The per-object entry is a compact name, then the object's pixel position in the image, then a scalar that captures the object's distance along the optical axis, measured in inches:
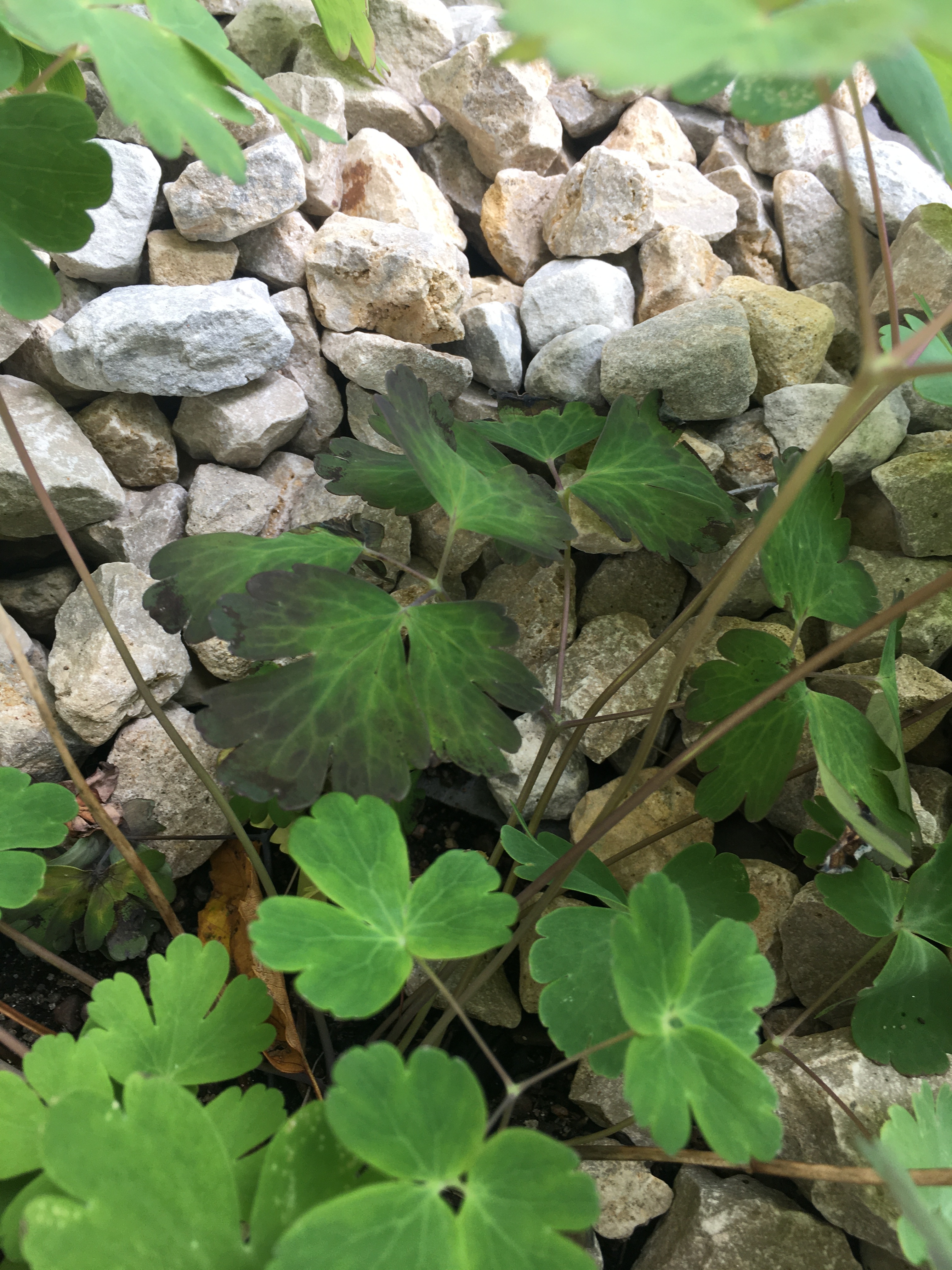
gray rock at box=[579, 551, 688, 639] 14.3
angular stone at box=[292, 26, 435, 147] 15.2
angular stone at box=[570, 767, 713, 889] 12.9
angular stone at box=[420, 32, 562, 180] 15.3
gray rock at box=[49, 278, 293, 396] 13.0
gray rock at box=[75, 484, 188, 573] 13.7
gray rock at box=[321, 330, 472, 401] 14.2
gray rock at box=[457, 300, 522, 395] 14.5
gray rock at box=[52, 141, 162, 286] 13.5
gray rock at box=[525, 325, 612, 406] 14.3
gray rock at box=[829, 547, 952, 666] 12.9
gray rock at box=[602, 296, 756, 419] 13.3
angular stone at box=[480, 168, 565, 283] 15.7
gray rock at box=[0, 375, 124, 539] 12.8
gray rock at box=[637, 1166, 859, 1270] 10.2
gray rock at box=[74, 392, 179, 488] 13.8
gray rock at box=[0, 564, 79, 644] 13.6
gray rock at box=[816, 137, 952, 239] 15.7
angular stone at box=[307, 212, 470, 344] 14.2
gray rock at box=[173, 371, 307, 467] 14.0
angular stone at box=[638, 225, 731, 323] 15.0
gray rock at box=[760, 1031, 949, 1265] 10.1
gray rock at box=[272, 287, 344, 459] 14.6
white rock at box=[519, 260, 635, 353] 14.9
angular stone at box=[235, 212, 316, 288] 14.6
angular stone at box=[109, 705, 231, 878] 13.0
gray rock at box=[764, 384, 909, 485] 13.2
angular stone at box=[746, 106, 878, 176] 16.7
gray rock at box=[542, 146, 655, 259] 14.9
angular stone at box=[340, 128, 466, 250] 15.1
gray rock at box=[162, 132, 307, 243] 13.7
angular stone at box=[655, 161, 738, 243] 15.7
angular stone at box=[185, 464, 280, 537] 13.9
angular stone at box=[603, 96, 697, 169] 16.4
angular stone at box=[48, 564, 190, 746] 12.7
